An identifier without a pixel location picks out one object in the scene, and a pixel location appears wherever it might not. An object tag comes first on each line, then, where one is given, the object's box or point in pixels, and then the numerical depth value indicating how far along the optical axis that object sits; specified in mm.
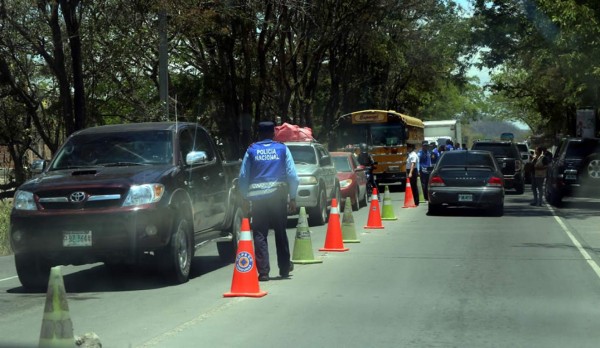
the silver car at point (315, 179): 18891
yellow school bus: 34500
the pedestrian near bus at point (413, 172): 25720
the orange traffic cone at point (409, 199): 25098
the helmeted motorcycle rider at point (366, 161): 28781
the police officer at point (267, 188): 10492
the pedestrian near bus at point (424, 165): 27438
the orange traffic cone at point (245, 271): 9432
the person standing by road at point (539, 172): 24734
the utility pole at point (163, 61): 19000
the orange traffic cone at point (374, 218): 18180
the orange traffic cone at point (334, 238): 13789
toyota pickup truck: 9852
